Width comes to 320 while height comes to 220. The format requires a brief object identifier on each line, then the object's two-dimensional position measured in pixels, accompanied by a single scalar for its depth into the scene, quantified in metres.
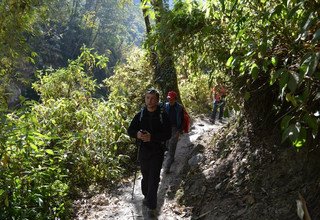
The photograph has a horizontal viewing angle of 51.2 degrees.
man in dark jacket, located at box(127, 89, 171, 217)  4.82
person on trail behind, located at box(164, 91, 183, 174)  6.58
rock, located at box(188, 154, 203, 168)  6.41
